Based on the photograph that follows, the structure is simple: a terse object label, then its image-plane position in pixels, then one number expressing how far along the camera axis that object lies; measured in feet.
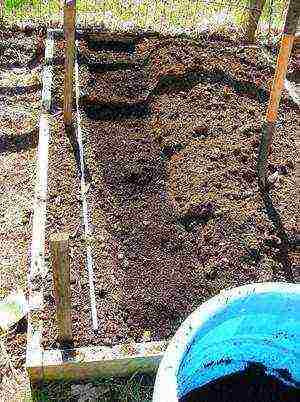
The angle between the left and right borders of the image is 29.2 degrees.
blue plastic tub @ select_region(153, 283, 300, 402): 5.41
